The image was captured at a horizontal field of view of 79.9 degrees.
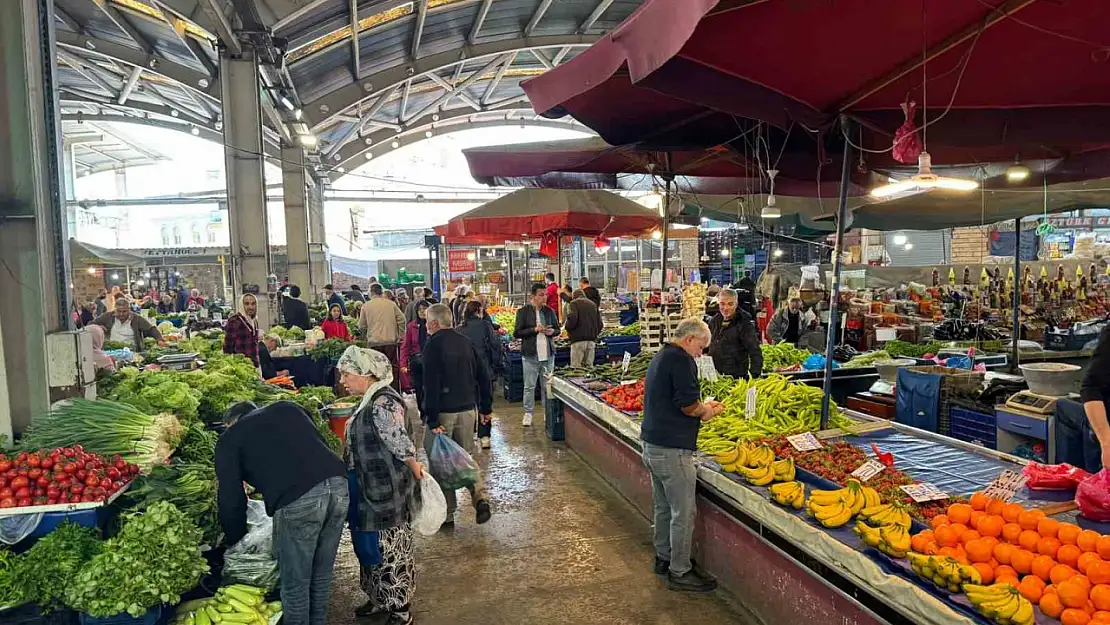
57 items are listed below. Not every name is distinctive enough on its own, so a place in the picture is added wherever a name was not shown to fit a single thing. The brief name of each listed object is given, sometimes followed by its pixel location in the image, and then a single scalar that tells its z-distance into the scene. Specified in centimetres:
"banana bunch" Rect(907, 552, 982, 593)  265
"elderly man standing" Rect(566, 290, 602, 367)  982
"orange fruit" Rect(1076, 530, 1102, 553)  263
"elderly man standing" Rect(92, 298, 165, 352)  918
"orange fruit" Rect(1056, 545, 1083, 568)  262
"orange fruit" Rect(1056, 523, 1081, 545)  271
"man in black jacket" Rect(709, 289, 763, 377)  635
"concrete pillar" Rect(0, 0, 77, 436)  399
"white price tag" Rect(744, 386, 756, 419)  488
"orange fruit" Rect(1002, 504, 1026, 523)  296
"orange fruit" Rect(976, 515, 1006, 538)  288
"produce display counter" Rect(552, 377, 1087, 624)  285
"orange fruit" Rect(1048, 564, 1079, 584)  253
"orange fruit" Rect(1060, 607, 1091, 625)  234
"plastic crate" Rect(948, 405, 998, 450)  580
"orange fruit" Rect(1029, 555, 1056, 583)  262
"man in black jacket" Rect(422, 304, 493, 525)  572
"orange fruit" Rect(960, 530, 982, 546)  288
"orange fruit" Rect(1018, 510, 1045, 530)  290
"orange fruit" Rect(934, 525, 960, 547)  292
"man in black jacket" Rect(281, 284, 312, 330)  1259
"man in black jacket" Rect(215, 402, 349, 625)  327
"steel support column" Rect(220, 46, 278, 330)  1146
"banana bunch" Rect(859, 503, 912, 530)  317
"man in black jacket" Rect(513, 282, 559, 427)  904
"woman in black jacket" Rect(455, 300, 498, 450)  827
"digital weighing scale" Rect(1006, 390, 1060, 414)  514
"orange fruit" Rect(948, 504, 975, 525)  305
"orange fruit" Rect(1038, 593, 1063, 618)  244
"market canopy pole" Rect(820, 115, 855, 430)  447
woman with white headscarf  396
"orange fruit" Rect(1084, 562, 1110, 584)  246
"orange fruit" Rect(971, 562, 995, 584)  271
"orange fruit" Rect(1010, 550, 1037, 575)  269
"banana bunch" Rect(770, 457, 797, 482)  402
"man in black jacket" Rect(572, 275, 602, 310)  1161
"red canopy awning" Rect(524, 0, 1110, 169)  308
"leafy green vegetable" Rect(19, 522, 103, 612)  295
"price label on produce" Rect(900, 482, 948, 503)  344
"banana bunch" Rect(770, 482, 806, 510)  366
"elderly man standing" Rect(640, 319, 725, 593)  425
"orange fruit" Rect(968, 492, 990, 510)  315
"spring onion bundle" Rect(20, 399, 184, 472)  363
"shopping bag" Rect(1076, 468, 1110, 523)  296
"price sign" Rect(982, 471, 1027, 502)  335
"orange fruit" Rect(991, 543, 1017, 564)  275
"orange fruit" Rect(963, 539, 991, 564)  278
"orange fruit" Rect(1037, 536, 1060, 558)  271
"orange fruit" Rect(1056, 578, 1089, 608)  240
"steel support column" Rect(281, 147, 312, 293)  2042
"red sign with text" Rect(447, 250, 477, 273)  1730
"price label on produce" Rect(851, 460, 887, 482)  376
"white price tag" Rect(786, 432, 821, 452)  433
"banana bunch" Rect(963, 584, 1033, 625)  239
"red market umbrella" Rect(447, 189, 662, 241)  984
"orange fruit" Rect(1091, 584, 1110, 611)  235
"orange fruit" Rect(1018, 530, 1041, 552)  278
